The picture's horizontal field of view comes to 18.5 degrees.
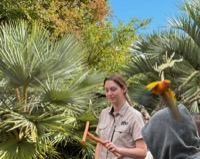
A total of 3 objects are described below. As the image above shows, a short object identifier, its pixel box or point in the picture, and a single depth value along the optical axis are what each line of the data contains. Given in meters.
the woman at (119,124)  3.91
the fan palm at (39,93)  9.42
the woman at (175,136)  1.88
